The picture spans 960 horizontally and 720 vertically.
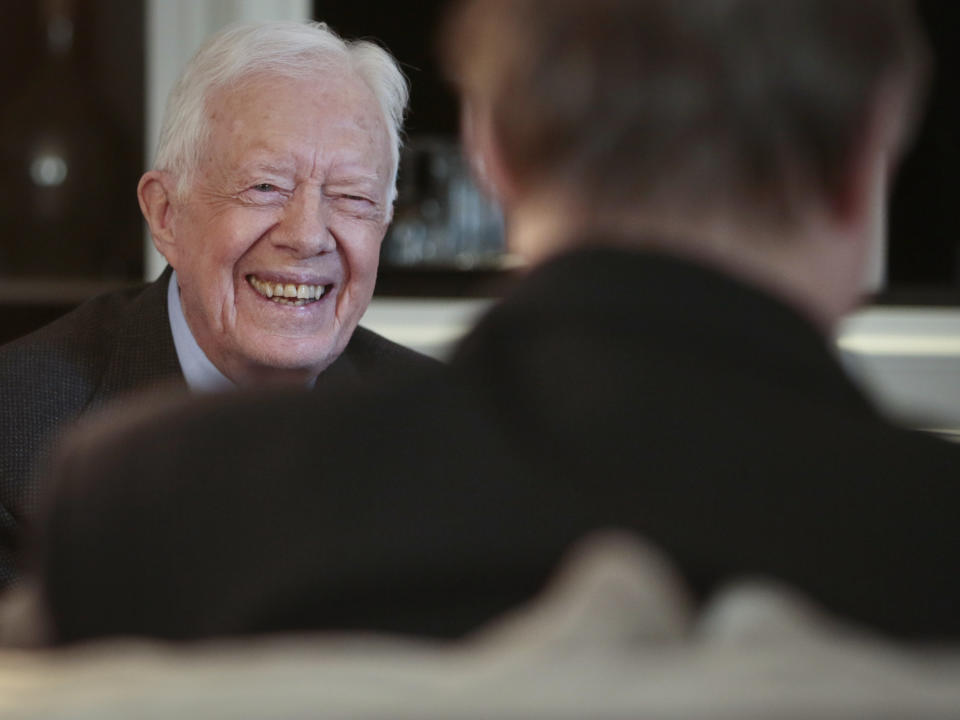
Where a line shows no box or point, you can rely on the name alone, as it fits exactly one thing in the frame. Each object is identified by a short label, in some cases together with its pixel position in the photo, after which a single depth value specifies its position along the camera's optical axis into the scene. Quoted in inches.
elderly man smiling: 79.0
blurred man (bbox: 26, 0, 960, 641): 42.1
